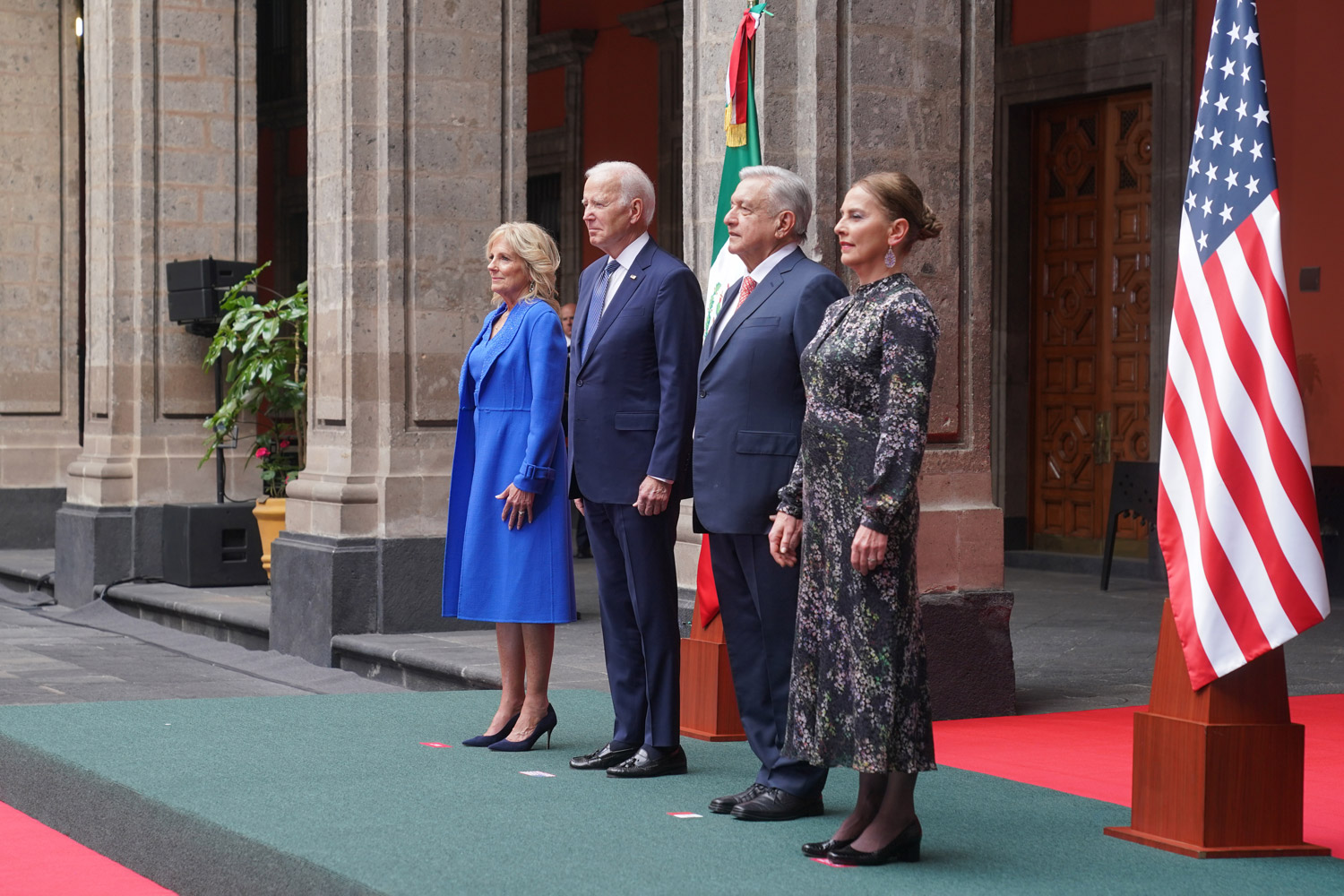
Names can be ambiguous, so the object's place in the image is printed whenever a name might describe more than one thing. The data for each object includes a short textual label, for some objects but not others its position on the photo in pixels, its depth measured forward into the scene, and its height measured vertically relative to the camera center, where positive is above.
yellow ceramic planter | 18.63 -0.89
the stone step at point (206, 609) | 17.16 -1.36
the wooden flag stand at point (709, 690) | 10.42 -1.02
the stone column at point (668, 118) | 25.90 +1.82
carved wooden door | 21.74 +0.33
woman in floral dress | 7.05 -0.36
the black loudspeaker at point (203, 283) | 19.50 +0.42
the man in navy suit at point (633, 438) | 9.04 -0.21
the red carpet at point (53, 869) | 8.28 -1.31
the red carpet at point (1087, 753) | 8.88 -1.16
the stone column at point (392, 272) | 15.29 +0.38
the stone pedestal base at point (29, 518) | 25.90 -1.24
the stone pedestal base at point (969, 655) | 11.43 -1.00
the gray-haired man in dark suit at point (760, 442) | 8.11 -0.20
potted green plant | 18.63 -0.12
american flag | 7.56 -0.12
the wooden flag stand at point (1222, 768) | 7.47 -0.90
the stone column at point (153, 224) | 20.08 +0.78
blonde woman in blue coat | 9.71 -0.38
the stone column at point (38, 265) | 25.58 +0.68
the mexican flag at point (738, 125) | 10.74 +0.75
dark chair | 19.43 -0.77
